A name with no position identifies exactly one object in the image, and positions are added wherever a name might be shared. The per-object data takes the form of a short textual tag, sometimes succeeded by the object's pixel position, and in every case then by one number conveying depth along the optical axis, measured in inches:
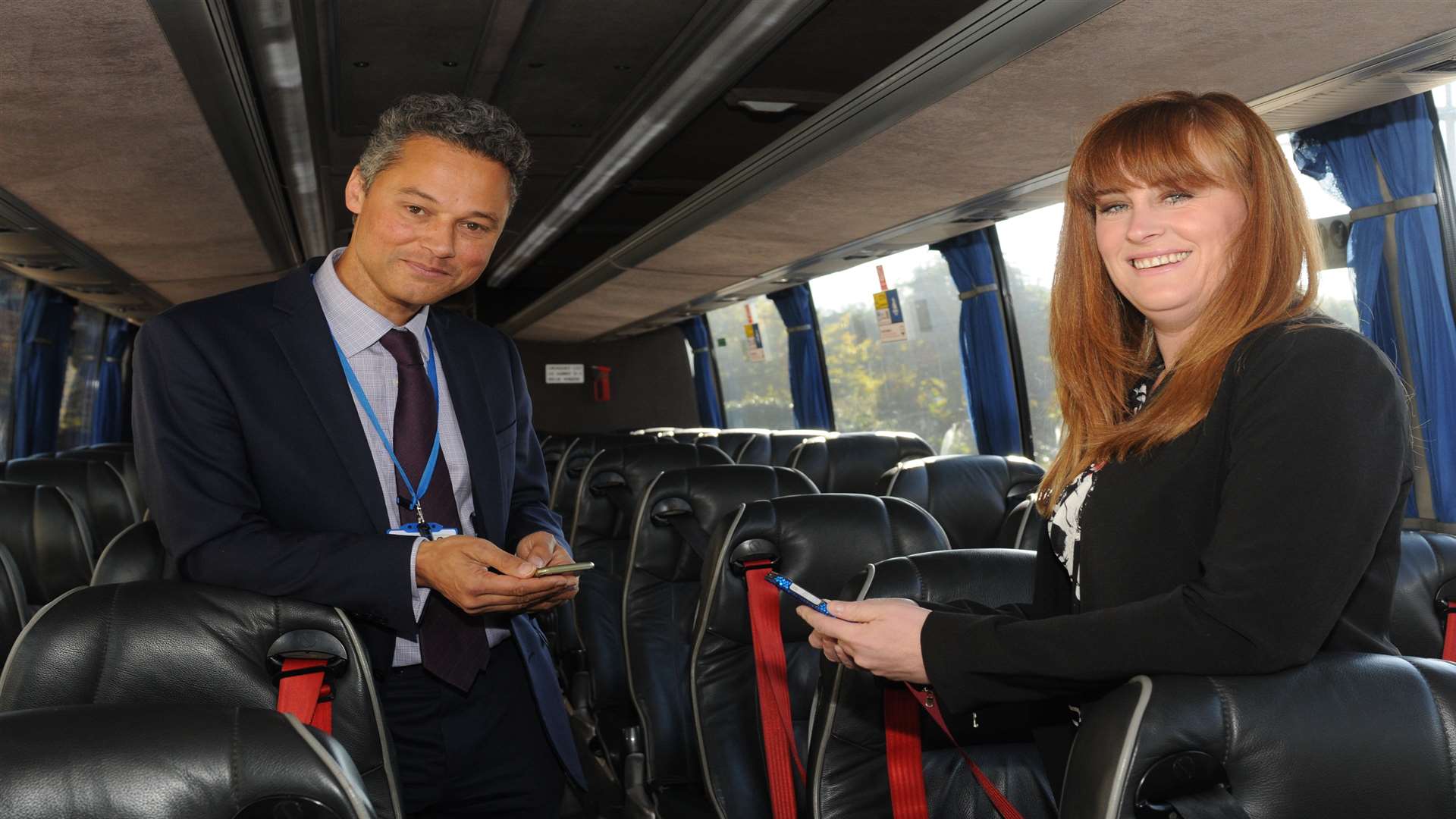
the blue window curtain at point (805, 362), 472.7
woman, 46.2
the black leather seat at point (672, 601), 164.6
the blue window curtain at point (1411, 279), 170.1
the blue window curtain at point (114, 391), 549.6
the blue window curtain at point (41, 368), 413.4
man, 72.0
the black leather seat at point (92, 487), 243.3
